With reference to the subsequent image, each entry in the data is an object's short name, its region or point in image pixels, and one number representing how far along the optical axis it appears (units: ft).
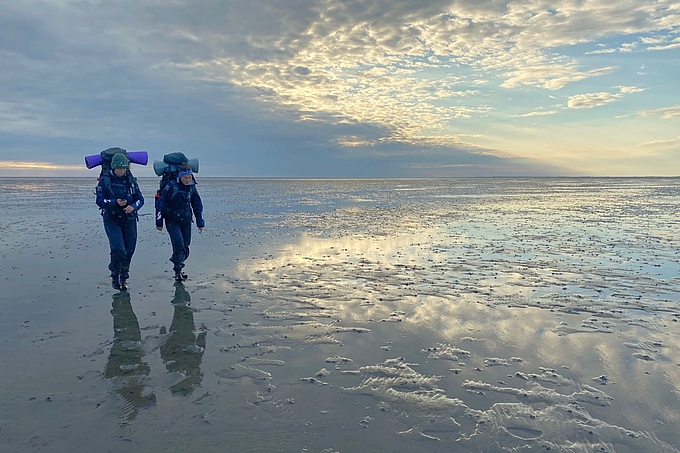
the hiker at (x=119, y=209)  30.76
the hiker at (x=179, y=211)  34.19
